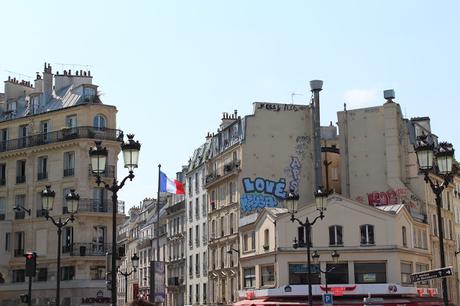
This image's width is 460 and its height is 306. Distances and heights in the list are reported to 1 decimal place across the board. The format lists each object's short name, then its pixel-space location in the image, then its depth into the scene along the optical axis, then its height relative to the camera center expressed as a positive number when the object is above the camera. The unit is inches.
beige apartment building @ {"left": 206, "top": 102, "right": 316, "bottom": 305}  2106.3 +315.3
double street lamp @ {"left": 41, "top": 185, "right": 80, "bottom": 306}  878.8 +100.9
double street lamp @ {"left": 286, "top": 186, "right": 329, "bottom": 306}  1023.0 +108.8
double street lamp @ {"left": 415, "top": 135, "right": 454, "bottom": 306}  709.9 +109.6
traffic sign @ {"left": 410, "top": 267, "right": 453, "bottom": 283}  611.2 +9.2
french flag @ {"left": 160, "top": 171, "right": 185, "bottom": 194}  1974.7 +260.7
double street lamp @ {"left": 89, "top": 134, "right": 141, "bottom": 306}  695.7 +114.4
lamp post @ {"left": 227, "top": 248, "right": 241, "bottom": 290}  2062.0 +63.7
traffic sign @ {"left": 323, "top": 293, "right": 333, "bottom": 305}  1130.5 -14.6
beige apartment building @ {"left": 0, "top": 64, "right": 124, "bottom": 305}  1904.5 +251.0
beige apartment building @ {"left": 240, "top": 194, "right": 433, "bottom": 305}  1829.5 +85.1
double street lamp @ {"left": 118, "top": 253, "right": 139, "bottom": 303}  1509.6 +59.3
